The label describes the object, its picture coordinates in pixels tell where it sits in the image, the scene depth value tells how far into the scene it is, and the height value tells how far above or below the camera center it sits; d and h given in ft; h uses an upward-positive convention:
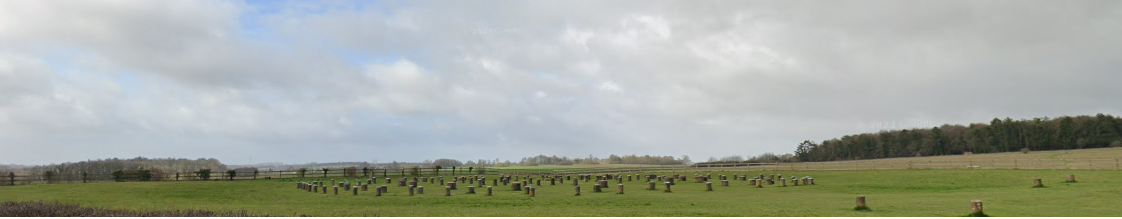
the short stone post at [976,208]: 59.02 -6.46
